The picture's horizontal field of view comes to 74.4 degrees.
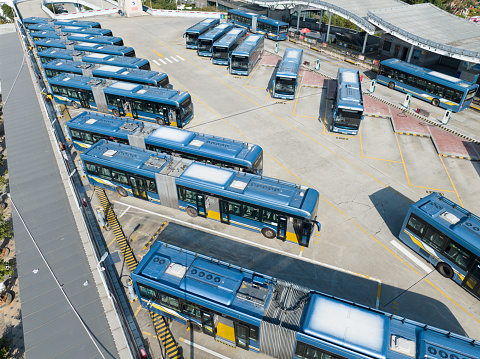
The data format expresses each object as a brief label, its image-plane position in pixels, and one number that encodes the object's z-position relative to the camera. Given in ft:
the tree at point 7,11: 339.98
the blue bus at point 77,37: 171.83
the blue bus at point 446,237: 61.26
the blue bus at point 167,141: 82.02
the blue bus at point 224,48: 170.50
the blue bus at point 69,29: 189.13
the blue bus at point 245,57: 157.38
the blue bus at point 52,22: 208.64
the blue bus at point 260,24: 211.00
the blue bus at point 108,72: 124.26
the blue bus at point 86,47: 157.07
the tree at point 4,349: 52.00
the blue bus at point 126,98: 110.83
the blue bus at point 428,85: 128.26
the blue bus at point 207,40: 181.88
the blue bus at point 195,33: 194.25
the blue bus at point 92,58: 140.26
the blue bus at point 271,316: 43.29
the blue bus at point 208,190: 69.05
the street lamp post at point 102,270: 57.93
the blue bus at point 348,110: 109.91
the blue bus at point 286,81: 134.00
